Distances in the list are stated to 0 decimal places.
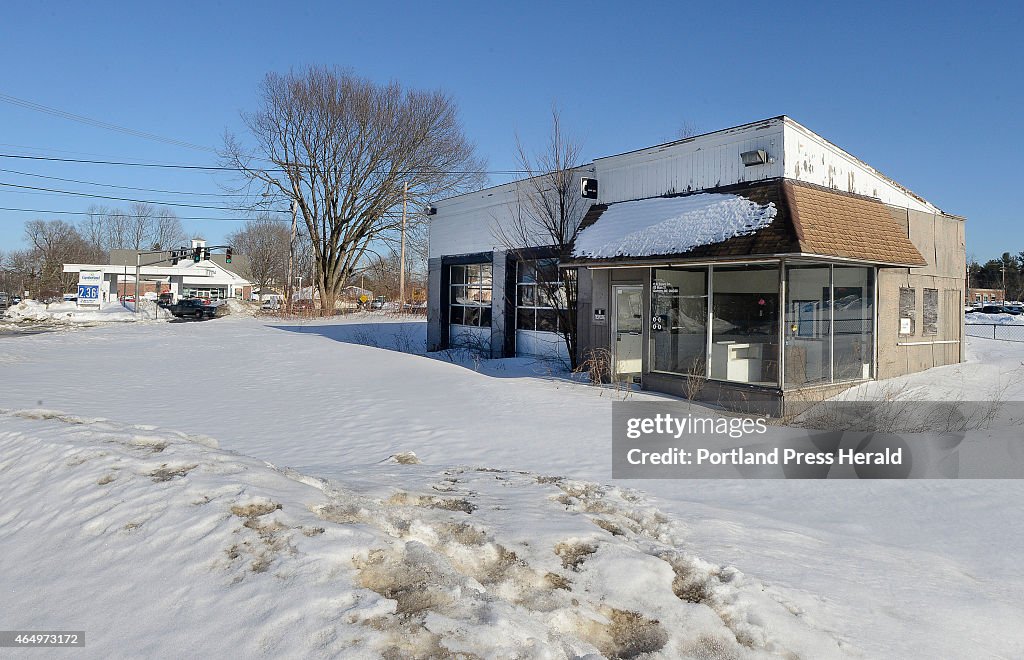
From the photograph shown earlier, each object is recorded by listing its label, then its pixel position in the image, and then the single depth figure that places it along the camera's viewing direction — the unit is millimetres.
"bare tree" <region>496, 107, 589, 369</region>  17406
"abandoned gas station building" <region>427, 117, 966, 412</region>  11945
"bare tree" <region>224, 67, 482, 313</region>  39594
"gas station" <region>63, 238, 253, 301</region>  76438
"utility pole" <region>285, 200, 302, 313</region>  44312
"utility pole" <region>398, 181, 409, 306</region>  42031
